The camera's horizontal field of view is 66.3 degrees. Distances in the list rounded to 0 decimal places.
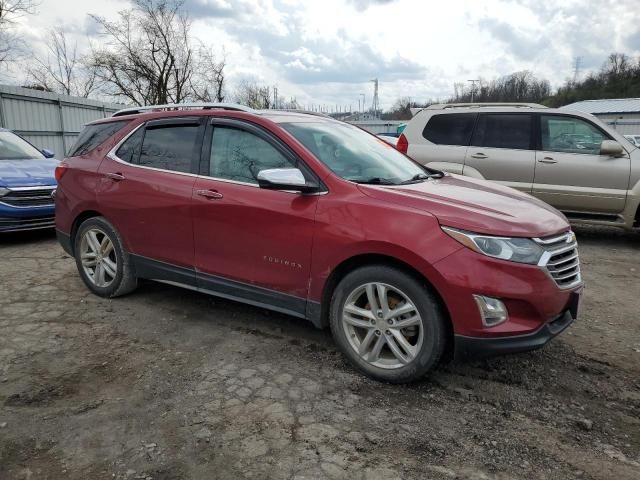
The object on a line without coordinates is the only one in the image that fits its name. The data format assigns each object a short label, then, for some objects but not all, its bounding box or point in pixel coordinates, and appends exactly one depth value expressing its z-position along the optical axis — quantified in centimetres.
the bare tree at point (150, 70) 3188
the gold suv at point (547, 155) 684
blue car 662
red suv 280
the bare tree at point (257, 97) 4119
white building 3872
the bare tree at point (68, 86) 3822
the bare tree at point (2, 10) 2498
